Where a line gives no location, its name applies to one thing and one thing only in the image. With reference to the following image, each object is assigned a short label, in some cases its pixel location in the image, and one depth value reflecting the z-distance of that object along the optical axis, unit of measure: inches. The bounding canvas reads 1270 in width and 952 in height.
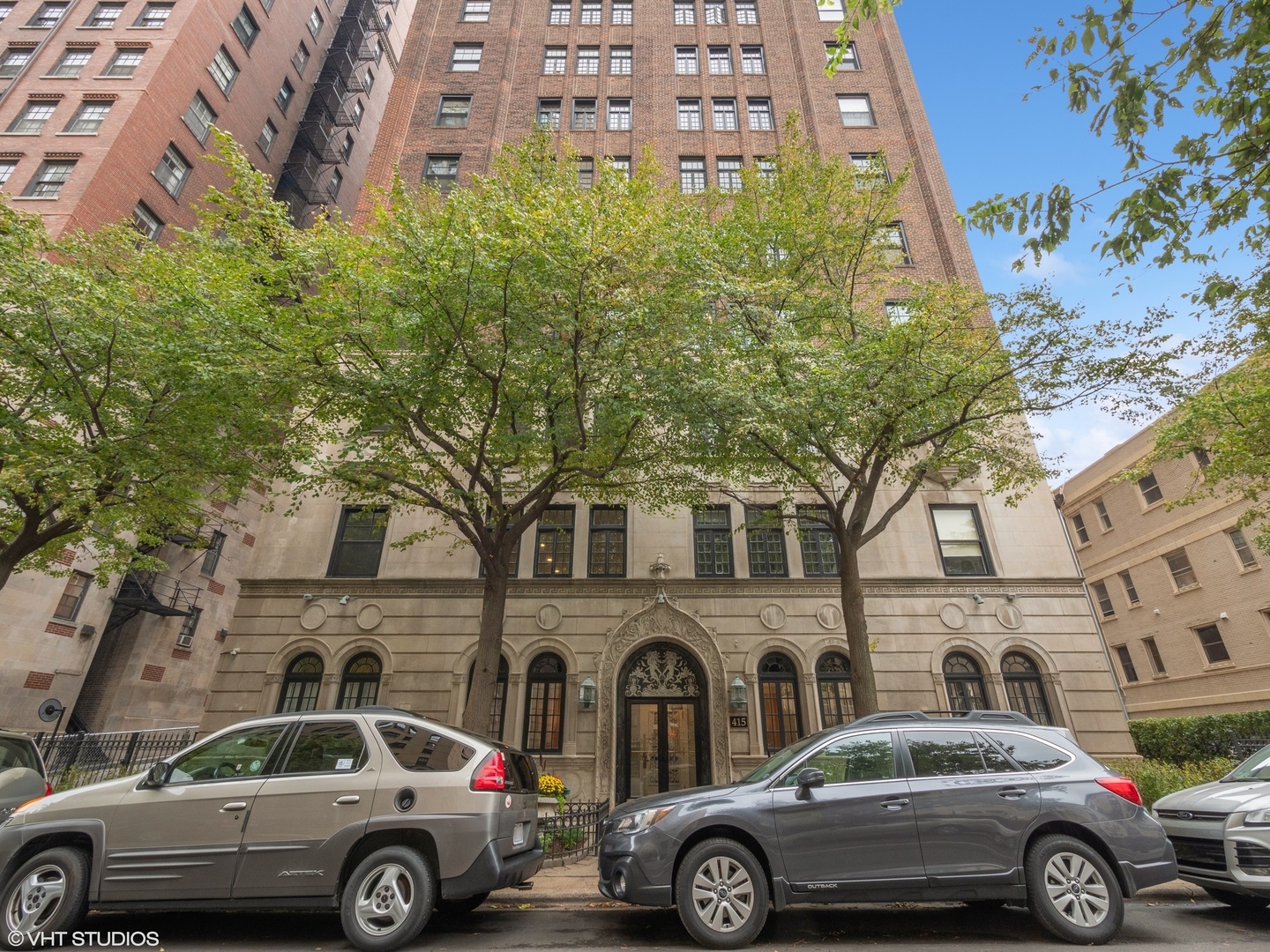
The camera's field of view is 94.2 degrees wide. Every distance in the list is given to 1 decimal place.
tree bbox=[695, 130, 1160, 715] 447.8
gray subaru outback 216.8
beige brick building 952.9
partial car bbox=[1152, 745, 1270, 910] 240.4
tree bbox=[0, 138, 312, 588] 426.6
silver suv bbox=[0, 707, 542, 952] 214.8
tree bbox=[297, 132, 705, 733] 417.4
